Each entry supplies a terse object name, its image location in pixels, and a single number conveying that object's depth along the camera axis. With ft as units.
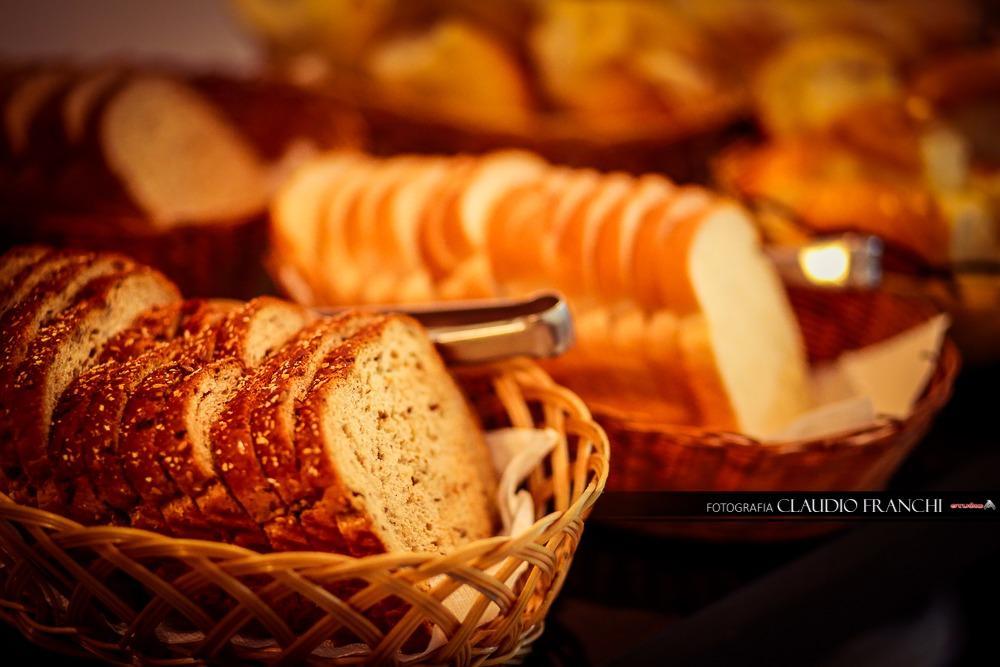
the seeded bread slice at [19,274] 1.82
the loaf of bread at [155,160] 2.26
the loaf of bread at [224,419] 1.70
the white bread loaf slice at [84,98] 2.46
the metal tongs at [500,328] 1.91
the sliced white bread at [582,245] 2.25
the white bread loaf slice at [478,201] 2.31
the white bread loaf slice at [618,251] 2.22
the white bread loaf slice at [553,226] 2.26
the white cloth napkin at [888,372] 2.20
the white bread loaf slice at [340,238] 2.36
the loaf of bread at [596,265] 2.17
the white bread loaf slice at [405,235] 2.35
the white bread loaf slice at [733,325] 2.14
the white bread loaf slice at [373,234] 2.38
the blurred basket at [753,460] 1.95
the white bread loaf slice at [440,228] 2.34
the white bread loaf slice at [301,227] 2.39
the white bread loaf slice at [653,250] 2.20
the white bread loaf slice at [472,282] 2.26
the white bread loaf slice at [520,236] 2.28
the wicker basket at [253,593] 1.62
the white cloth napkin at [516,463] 1.86
